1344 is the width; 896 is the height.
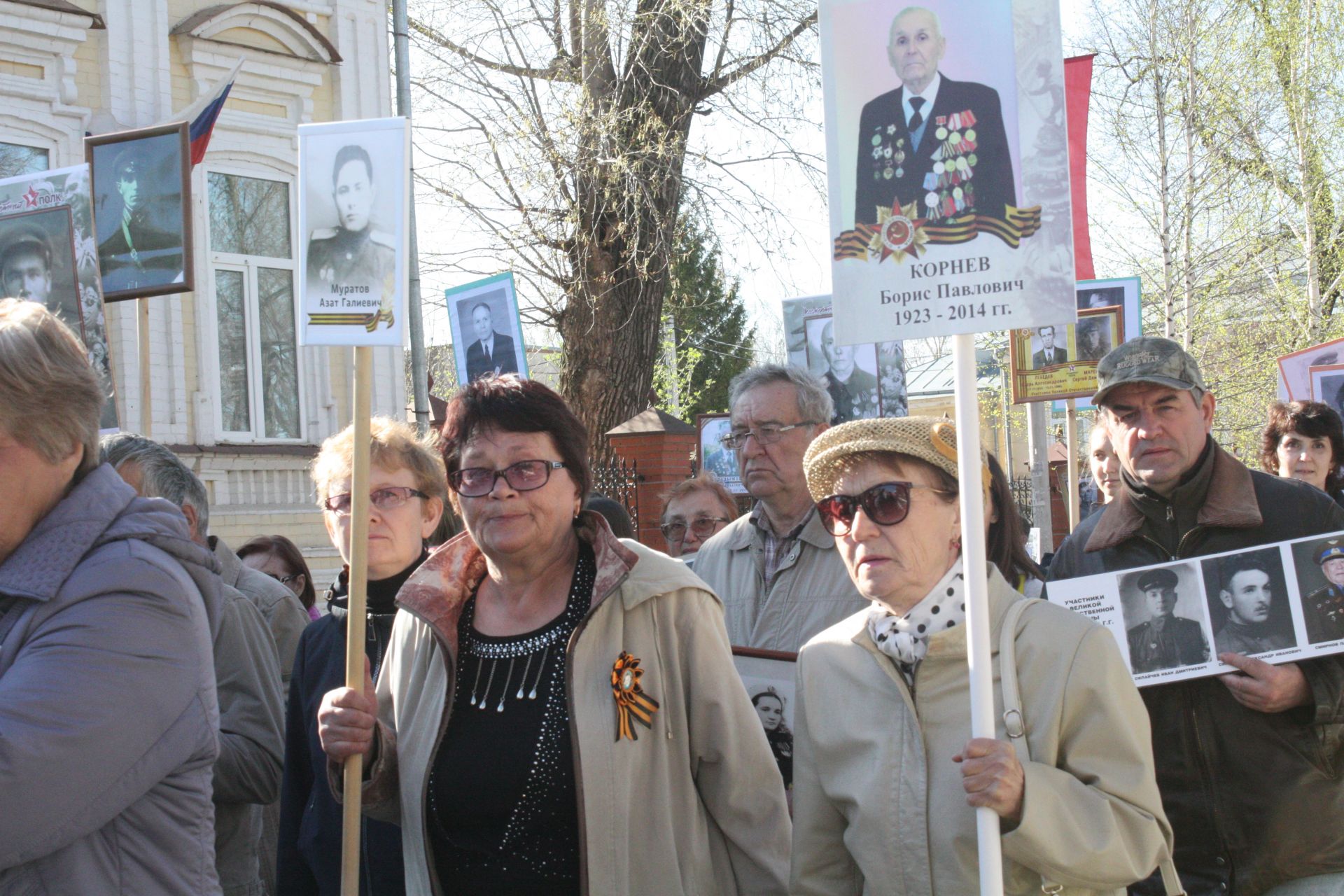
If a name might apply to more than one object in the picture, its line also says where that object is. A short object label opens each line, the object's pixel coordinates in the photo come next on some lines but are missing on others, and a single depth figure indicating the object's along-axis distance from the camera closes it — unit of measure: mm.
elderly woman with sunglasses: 2385
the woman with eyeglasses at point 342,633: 3404
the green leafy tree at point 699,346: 30953
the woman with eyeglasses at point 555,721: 2861
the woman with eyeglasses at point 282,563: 5871
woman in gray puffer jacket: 2084
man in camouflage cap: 3293
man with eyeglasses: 4211
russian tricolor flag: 9164
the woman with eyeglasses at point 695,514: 6012
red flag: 7309
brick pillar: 11477
